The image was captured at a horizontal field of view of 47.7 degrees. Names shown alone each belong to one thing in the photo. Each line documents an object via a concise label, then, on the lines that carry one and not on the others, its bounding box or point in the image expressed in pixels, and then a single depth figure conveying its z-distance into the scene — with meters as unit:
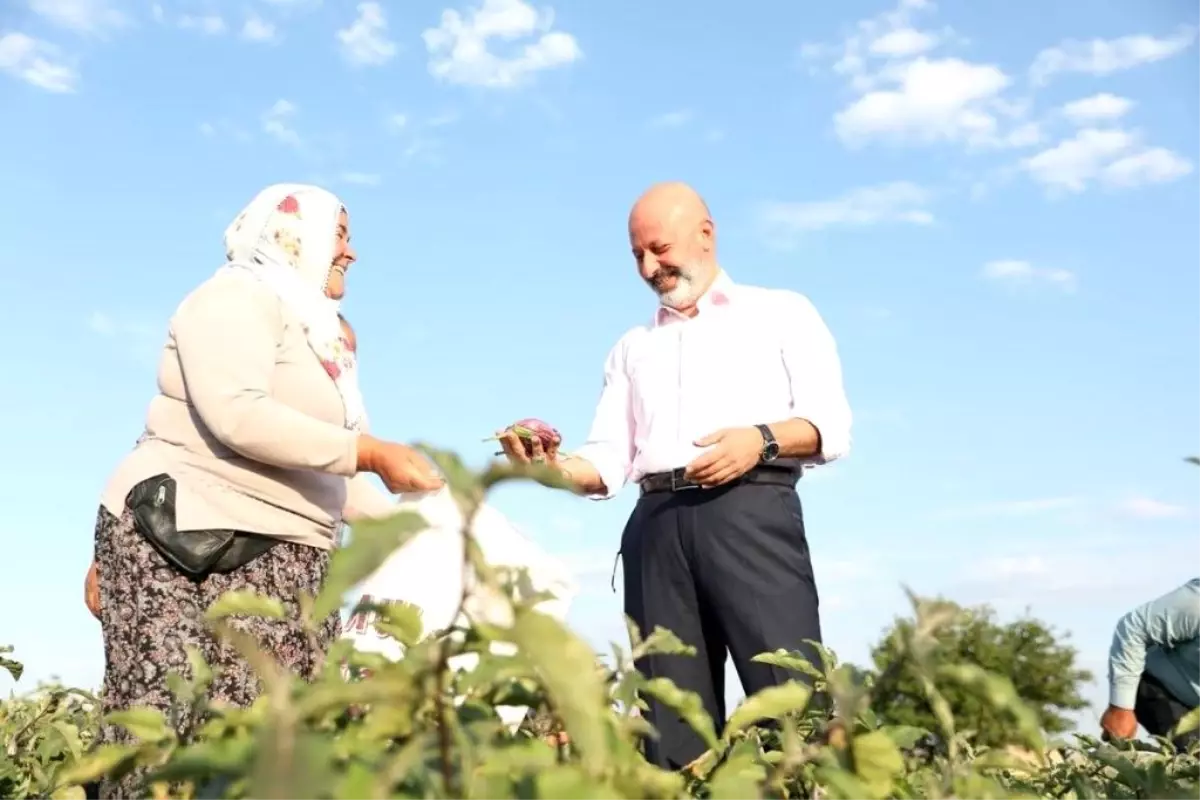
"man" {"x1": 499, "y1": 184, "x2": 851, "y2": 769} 4.62
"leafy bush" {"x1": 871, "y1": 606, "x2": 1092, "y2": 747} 41.47
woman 3.50
